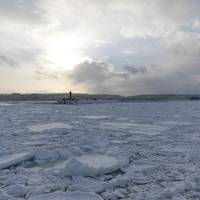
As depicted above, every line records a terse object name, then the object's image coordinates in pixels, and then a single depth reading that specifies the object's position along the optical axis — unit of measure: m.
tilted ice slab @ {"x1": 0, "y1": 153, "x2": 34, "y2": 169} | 4.20
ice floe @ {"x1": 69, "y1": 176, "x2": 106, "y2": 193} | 3.15
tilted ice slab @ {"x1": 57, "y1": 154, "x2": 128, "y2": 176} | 3.71
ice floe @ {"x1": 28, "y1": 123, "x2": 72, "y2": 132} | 9.21
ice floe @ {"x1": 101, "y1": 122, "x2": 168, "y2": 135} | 8.53
